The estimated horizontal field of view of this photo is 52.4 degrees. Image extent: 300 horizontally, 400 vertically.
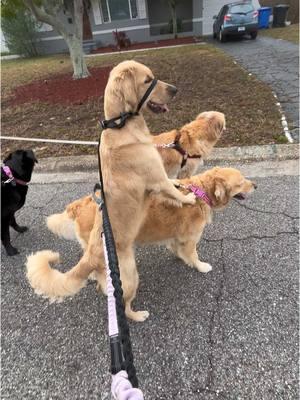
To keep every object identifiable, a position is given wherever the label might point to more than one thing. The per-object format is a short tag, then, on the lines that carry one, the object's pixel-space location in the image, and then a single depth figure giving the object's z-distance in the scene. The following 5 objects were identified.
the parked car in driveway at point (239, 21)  15.85
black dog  3.21
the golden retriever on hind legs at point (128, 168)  2.21
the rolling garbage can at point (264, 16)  19.28
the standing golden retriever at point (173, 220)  2.41
